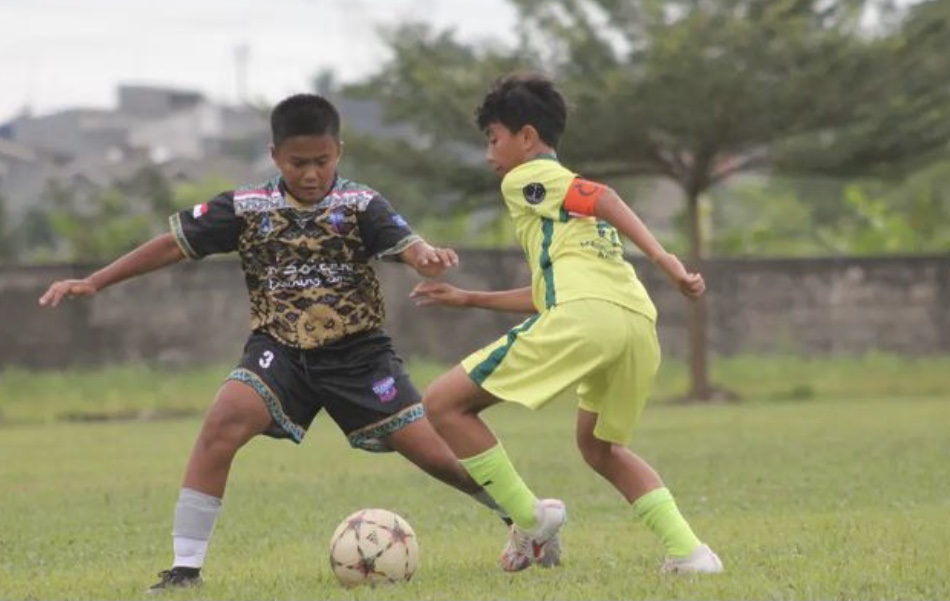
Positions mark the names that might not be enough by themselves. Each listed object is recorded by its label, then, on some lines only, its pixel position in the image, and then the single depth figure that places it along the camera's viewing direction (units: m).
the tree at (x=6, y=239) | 101.02
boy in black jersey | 15.34
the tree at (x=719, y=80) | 48.62
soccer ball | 15.23
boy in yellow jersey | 14.95
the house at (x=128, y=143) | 145.87
